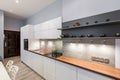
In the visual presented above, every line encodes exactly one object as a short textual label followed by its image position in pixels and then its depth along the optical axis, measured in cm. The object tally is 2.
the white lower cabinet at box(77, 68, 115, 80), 152
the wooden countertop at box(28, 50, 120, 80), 143
